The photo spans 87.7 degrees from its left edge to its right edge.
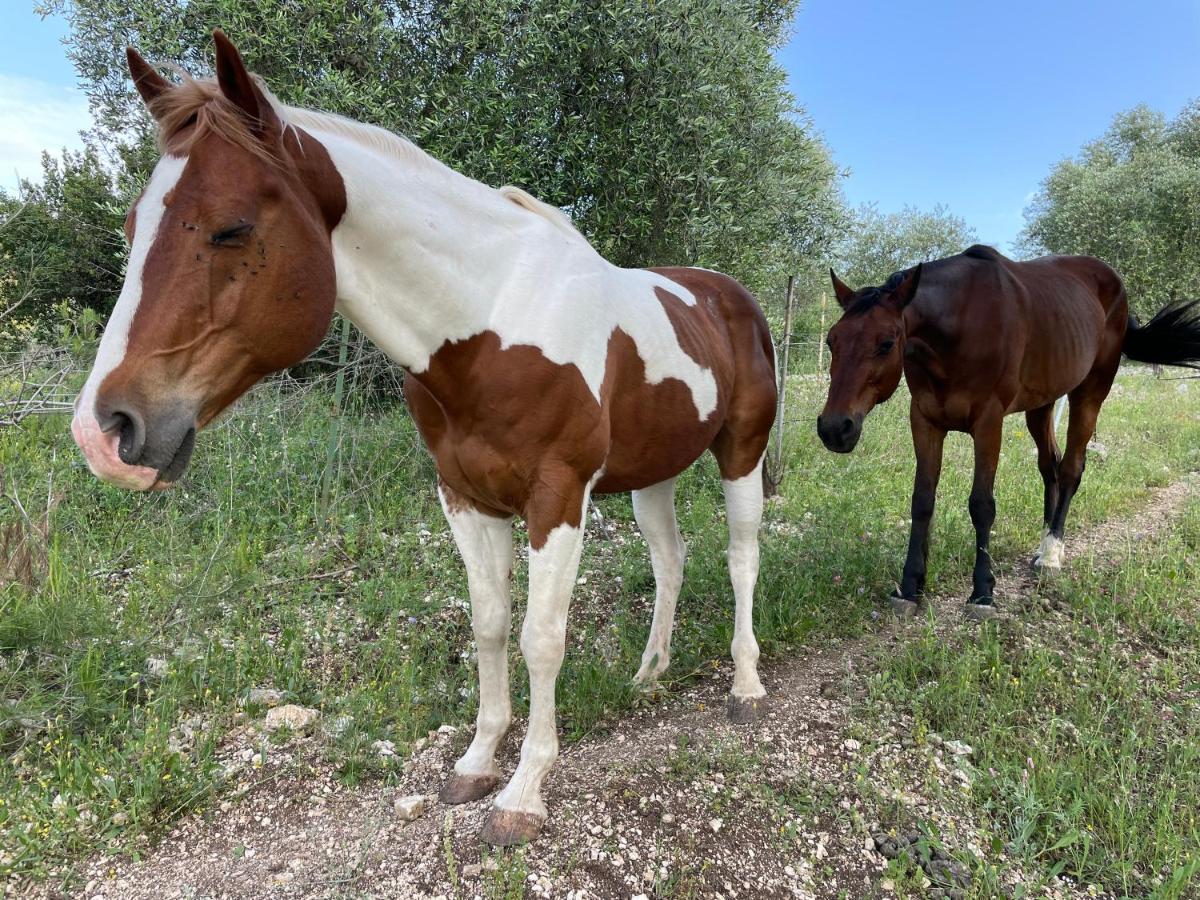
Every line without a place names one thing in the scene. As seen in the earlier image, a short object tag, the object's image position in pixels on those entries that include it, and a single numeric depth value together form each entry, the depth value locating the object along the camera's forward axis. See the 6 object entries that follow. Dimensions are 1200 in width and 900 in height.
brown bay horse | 3.52
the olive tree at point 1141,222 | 17.56
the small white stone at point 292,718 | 2.61
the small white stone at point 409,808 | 2.20
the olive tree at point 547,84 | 5.17
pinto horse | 1.37
